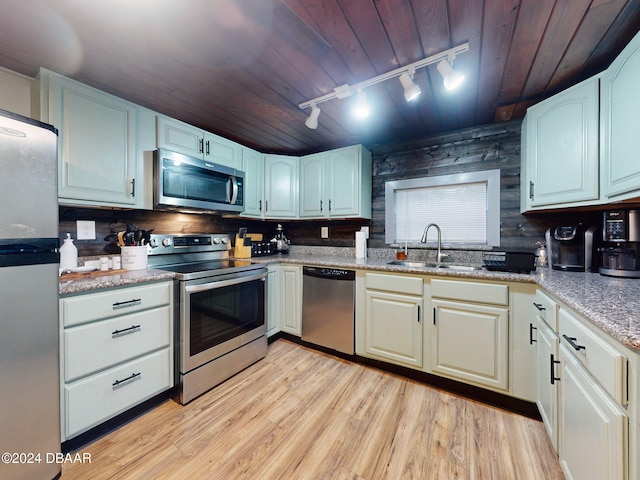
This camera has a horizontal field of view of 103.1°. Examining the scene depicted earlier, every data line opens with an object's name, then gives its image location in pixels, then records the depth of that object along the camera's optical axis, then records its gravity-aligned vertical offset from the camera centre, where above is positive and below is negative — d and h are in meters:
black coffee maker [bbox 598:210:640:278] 1.35 -0.02
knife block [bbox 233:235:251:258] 2.75 -0.09
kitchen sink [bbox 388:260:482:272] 2.07 -0.23
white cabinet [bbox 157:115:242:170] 1.99 +0.83
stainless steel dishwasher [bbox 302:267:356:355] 2.28 -0.64
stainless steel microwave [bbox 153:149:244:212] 1.90 +0.45
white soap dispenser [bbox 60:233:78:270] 1.62 -0.11
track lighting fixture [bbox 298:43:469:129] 1.41 +1.01
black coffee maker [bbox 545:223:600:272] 1.65 -0.05
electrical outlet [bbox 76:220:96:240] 1.79 +0.06
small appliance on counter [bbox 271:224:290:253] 3.16 -0.04
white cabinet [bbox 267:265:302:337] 2.57 -0.63
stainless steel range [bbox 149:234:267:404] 1.72 -0.55
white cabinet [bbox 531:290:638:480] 0.71 -0.55
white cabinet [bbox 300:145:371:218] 2.65 +0.61
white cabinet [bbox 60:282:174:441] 1.29 -0.65
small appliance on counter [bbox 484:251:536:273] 1.67 -0.16
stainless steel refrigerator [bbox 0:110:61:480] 1.00 -0.26
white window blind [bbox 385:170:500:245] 2.29 +0.31
